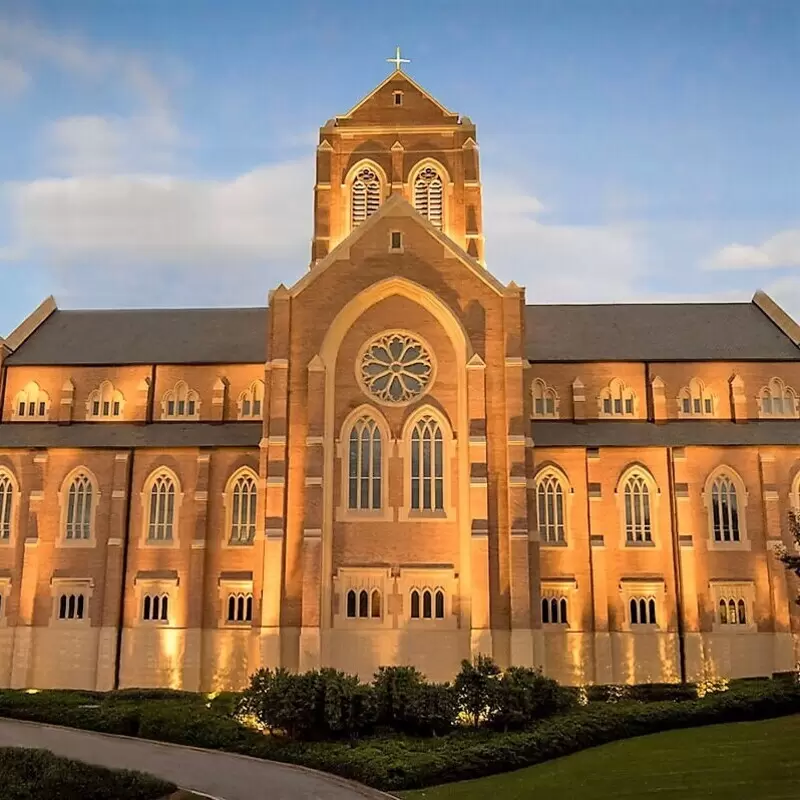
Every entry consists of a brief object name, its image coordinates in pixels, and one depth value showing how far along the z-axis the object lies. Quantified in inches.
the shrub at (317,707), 1159.0
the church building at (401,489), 1660.9
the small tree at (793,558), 1311.5
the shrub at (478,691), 1217.4
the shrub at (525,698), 1200.8
